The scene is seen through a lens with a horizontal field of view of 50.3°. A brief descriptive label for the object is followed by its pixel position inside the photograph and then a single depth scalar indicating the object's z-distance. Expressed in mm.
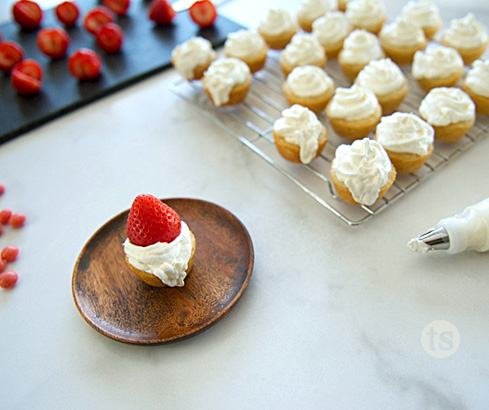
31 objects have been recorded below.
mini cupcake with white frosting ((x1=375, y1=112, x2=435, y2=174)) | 413
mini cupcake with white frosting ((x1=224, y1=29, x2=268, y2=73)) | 544
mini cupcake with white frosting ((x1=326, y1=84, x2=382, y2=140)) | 448
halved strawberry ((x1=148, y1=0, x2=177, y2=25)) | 666
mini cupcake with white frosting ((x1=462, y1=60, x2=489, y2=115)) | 462
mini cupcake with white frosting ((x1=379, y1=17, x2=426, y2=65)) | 533
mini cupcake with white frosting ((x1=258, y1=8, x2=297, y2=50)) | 580
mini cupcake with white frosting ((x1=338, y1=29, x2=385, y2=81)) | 518
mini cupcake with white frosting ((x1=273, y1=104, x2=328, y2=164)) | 430
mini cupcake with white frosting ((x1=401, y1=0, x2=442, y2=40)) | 564
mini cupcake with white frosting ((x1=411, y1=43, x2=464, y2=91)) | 485
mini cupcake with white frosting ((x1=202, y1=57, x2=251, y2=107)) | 499
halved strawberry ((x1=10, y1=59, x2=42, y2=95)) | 566
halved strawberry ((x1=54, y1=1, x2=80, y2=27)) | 687
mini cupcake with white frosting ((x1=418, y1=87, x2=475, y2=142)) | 437
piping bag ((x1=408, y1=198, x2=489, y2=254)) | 363
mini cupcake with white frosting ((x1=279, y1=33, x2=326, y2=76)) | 524
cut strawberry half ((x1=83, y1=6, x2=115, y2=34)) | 669
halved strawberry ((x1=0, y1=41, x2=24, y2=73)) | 612
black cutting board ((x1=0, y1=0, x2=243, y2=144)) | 558
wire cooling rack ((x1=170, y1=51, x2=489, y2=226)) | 427
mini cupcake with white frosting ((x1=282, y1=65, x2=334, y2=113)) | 482
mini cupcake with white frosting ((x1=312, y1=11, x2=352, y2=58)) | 559
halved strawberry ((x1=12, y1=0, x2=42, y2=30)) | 688
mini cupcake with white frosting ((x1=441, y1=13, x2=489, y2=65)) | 521
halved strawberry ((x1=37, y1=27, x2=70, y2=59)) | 626
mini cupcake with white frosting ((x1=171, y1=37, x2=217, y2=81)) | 539
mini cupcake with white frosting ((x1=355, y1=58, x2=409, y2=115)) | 473
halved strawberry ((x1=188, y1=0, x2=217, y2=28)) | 658
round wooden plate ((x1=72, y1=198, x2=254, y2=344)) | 344
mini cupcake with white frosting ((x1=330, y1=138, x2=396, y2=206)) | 385
